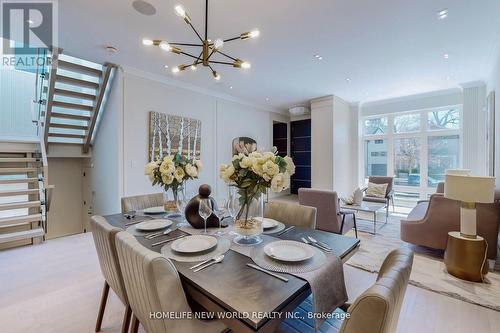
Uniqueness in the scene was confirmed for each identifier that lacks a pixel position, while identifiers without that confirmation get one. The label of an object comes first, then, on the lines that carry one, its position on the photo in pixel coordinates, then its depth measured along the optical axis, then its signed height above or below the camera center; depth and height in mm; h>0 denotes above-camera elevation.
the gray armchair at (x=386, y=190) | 4972 -615
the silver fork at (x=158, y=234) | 1580 -508
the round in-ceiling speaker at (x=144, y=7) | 2314 +1655
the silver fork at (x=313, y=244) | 1335 -499
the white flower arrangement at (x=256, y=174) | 1326 -62
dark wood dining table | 815 -528
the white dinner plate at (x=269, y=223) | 1732 -472
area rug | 2133 -1228
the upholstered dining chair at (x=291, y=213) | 1955 -454
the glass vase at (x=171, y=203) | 2083 -380
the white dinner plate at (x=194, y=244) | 1310 -492
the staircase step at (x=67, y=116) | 4054 +885
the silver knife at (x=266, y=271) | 1012 -513
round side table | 2334 -985
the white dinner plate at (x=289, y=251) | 1180 -487
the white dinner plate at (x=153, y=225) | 1699 -479
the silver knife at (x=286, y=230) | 1638 -499
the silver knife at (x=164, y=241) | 1444 -515
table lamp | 2199 -286
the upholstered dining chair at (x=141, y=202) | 2445 -437
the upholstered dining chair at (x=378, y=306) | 622 -408
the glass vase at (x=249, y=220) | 1418 -365
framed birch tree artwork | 4211 +559
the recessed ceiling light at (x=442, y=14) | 2443 +1670
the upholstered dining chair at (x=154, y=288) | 955 -566
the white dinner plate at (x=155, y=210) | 2170 -459
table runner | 1007 -584
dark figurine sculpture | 1743 -360
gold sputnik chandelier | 1807 +1042
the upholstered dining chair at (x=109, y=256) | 1324 -588
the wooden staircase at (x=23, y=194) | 3201 -520
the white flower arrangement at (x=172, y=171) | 1973 -68
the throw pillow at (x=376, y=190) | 5199 -601
